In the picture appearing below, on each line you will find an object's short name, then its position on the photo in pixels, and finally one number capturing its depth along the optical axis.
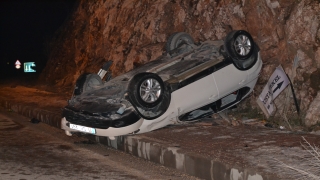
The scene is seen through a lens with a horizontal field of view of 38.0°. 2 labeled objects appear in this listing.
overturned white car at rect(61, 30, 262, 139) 7.12
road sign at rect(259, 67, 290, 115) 8.38
